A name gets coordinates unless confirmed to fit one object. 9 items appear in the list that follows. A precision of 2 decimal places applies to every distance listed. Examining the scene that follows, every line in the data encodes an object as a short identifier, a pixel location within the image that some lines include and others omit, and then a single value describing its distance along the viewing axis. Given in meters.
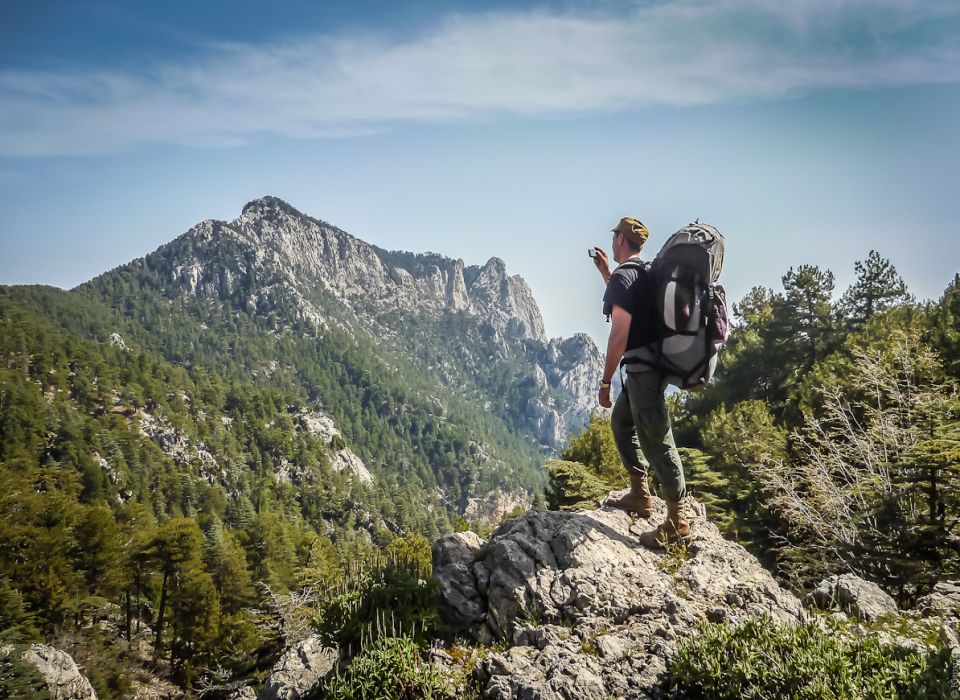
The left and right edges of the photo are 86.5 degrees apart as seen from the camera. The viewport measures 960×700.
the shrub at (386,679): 4.13
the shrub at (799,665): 3.14
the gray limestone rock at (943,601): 4.86
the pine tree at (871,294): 28.81
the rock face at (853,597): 4.99
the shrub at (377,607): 4.76
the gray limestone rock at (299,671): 4.96
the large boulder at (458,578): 5.45
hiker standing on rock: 5.43
